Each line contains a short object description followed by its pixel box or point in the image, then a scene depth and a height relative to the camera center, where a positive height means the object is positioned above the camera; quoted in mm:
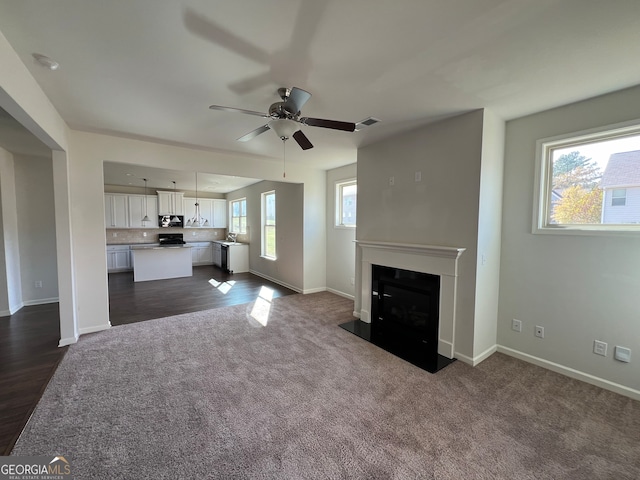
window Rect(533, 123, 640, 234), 2260 +409
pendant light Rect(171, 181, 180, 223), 8445 +332
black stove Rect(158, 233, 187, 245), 8435 -528
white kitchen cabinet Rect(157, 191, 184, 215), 8227 +645
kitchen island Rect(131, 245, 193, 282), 6527 -1033
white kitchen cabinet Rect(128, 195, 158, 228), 7844 +388
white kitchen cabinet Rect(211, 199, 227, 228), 9336 +334
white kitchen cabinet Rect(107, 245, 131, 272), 7531 -1034
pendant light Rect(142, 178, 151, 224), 7930 +325
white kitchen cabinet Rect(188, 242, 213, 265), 8915 -1049
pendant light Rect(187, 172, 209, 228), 8805 +67
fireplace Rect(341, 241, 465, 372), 2881 -968
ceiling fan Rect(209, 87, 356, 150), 2004 +867
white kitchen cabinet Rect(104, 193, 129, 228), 7480 +354
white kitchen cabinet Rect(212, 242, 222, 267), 8544 -1040
